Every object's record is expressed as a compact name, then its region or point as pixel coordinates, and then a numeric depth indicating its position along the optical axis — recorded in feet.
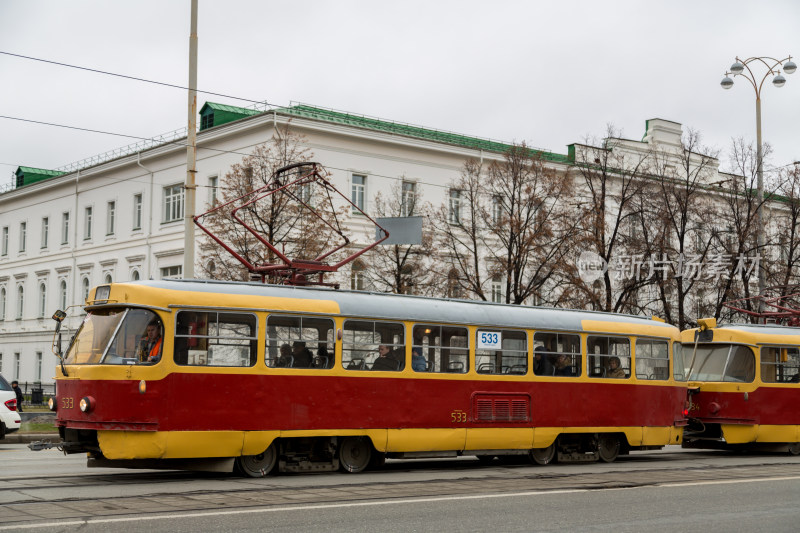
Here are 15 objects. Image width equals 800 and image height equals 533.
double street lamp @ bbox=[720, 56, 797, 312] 107.14
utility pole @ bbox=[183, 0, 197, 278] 74.18
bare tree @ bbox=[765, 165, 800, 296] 123.03
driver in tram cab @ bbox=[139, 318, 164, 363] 44.98
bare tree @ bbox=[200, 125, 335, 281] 110.63
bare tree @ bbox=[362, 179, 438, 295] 127.85
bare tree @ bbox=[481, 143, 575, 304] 118.73
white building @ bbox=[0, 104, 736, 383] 157.48
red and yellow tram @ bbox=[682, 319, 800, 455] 70.38
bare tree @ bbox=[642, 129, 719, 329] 118.52
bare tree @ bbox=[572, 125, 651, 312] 116.88
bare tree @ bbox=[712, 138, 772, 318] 118.42
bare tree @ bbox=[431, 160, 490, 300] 124.98
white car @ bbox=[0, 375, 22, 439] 68.23
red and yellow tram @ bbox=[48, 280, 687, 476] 44.98
